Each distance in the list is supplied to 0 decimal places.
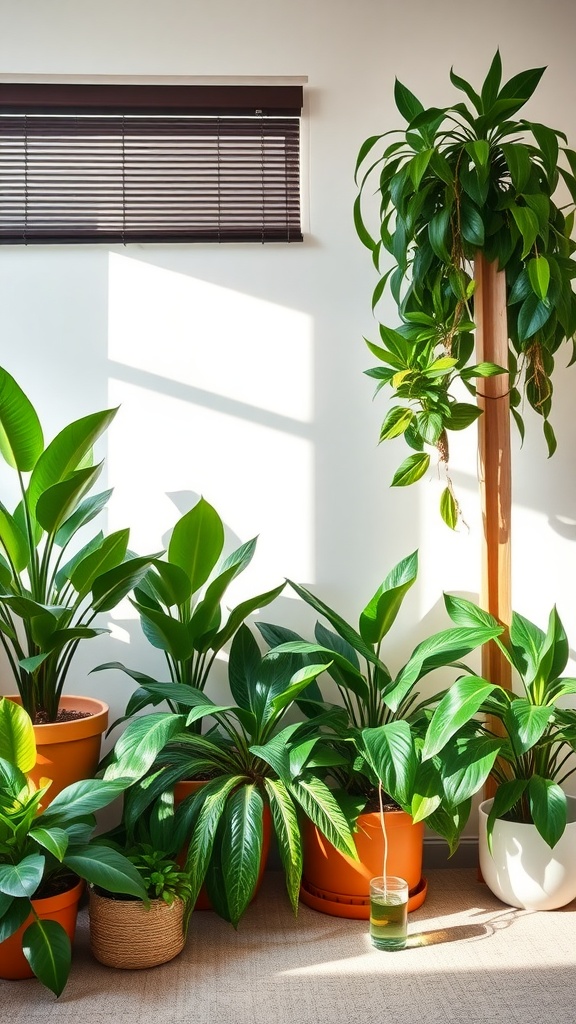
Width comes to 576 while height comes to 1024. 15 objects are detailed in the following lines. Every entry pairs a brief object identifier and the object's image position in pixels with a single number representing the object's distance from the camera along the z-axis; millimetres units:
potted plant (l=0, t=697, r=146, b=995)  1766
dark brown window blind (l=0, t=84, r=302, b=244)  2574
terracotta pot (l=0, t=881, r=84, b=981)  1869
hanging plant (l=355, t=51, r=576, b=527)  2158
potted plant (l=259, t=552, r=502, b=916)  2029
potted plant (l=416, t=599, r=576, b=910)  2080
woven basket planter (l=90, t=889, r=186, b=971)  1921
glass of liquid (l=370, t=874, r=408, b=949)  2004
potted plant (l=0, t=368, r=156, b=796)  2066
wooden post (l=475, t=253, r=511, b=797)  2357
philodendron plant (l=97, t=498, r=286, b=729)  2238
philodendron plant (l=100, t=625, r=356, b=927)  1993
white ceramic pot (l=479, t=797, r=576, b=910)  2168
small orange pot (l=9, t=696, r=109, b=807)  2105
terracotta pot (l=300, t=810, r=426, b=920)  2178
